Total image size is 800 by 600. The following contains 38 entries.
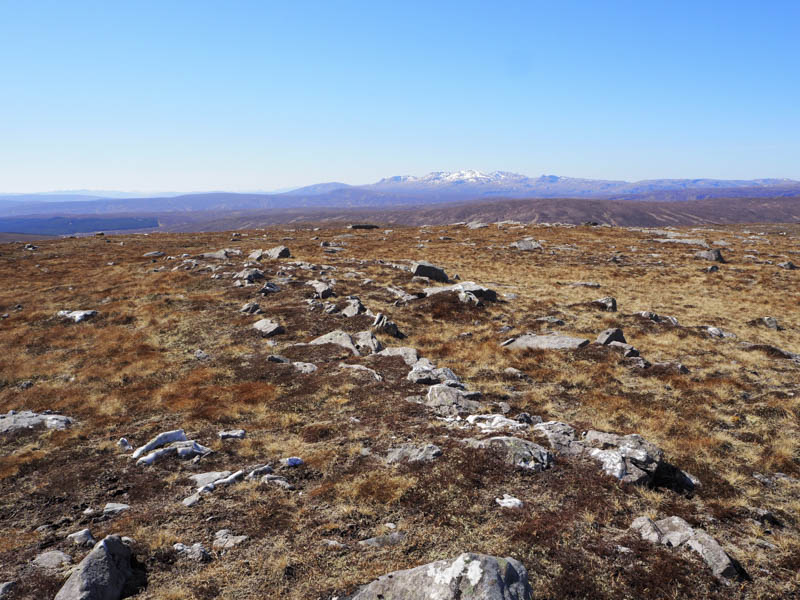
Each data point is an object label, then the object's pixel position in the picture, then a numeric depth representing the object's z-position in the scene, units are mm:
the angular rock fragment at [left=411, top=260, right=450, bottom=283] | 39531
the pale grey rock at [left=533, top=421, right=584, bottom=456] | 12556
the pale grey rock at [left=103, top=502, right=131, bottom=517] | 10297
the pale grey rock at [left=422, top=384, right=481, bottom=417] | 15617
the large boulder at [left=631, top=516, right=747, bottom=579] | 7895
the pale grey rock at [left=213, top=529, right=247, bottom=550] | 8830
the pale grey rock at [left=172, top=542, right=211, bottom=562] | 8445
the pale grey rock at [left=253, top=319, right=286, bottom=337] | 25797
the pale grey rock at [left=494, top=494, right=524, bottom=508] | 10047
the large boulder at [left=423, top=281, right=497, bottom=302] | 32531
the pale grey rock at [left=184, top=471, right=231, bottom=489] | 11420
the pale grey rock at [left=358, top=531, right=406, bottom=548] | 8758
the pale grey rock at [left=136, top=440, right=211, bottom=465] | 12794
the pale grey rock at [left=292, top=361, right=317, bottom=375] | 20228
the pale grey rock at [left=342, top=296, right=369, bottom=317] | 28359
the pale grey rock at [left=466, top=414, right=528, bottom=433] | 13820
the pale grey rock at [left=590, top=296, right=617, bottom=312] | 31469
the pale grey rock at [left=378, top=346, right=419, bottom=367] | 20859
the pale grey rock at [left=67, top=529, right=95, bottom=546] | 9109
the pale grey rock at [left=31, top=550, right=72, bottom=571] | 8352
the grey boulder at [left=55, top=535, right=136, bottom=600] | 7020
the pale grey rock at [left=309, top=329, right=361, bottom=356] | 23156
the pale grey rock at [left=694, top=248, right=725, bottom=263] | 52438
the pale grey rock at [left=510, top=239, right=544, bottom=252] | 61794
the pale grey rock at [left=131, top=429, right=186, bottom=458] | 13375
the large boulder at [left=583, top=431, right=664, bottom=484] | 11016
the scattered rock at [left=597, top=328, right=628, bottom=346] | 22969
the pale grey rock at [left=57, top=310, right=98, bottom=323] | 31078
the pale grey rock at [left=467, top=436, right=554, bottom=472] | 11633
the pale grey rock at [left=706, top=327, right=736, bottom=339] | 25369
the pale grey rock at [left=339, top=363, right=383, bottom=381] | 19098
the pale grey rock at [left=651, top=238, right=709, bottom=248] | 64962
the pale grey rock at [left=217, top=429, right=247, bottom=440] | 14258
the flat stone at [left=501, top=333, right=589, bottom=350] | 22703
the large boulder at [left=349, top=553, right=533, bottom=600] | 6387
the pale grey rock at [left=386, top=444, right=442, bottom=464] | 12095
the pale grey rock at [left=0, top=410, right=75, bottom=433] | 15859
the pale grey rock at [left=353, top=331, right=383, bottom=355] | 22688
